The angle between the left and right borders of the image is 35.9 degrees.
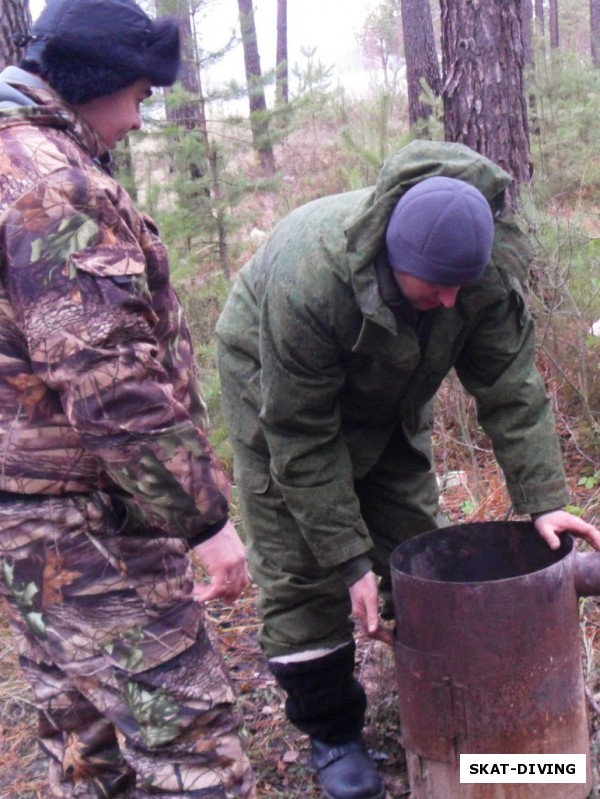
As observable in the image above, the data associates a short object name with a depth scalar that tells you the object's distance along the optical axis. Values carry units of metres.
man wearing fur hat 1.91
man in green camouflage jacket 2.30
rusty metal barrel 2.31
